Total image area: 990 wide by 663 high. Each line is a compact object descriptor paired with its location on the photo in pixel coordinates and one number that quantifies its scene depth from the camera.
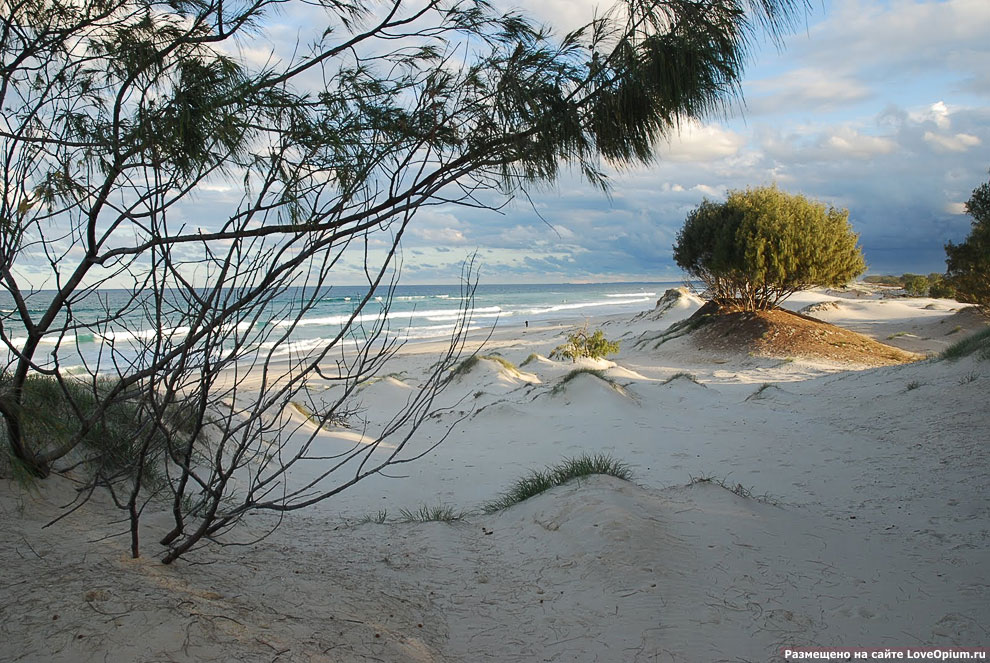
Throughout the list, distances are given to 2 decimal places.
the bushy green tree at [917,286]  41.31
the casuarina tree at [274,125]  2.67
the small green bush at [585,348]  16.88
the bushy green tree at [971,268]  16.33
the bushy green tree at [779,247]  17.88
